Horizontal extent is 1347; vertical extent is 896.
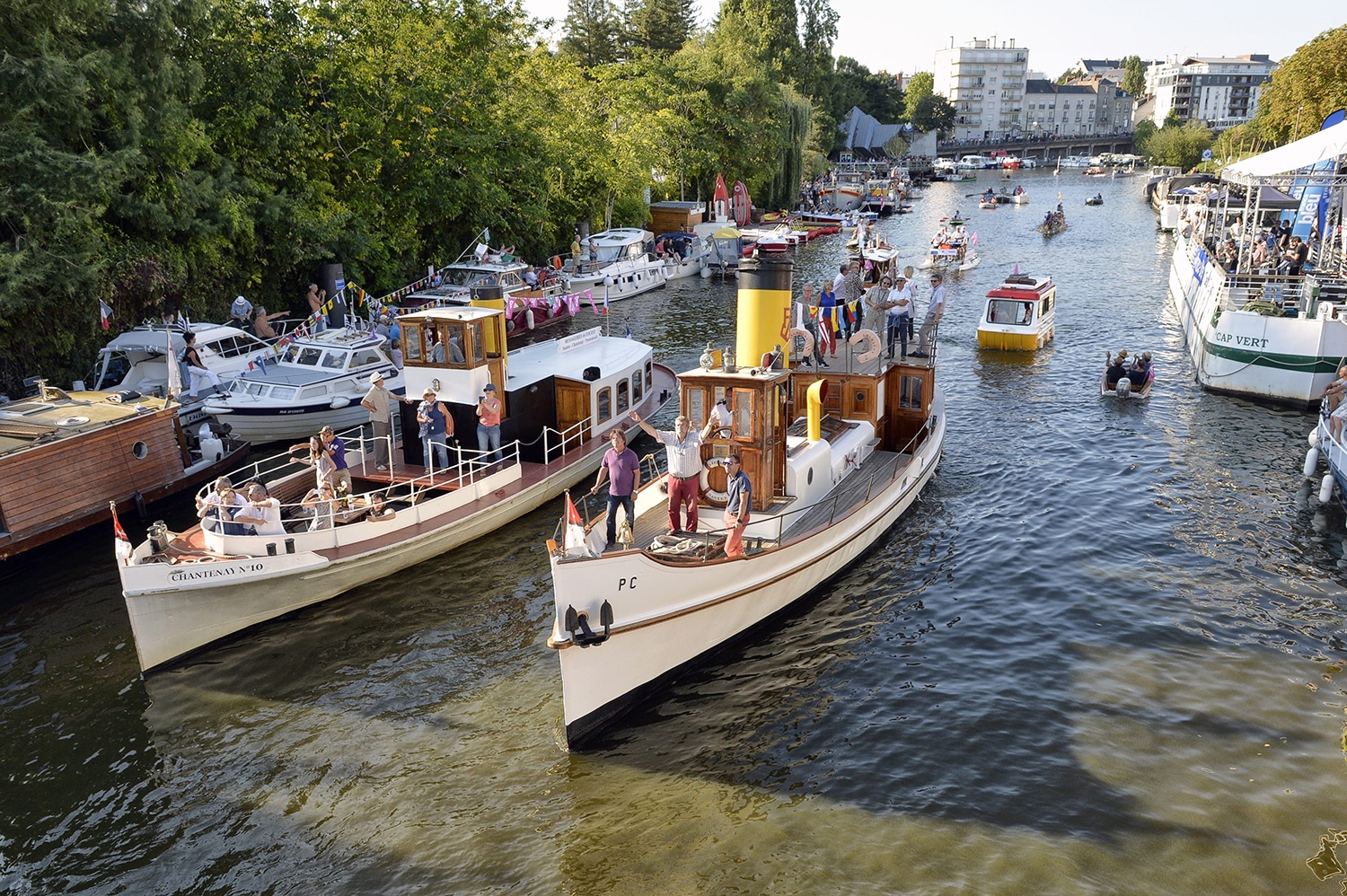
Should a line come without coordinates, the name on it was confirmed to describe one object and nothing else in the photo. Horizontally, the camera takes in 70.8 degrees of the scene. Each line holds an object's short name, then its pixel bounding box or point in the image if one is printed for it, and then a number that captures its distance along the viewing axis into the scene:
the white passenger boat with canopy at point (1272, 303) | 25.19
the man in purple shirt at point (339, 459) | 16.77
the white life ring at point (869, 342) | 18.57
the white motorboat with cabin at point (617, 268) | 43.30
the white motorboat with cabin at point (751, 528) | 11.89
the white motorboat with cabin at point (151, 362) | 24.45
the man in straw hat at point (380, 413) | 19.02
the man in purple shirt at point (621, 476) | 13.96
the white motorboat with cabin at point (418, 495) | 14.09
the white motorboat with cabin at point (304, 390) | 23.41
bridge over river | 165.25
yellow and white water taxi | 32.88
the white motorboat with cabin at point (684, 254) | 50.56
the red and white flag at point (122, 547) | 13.75
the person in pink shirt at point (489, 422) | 18.33
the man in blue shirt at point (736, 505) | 13.27
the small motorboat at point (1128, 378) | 26.98
